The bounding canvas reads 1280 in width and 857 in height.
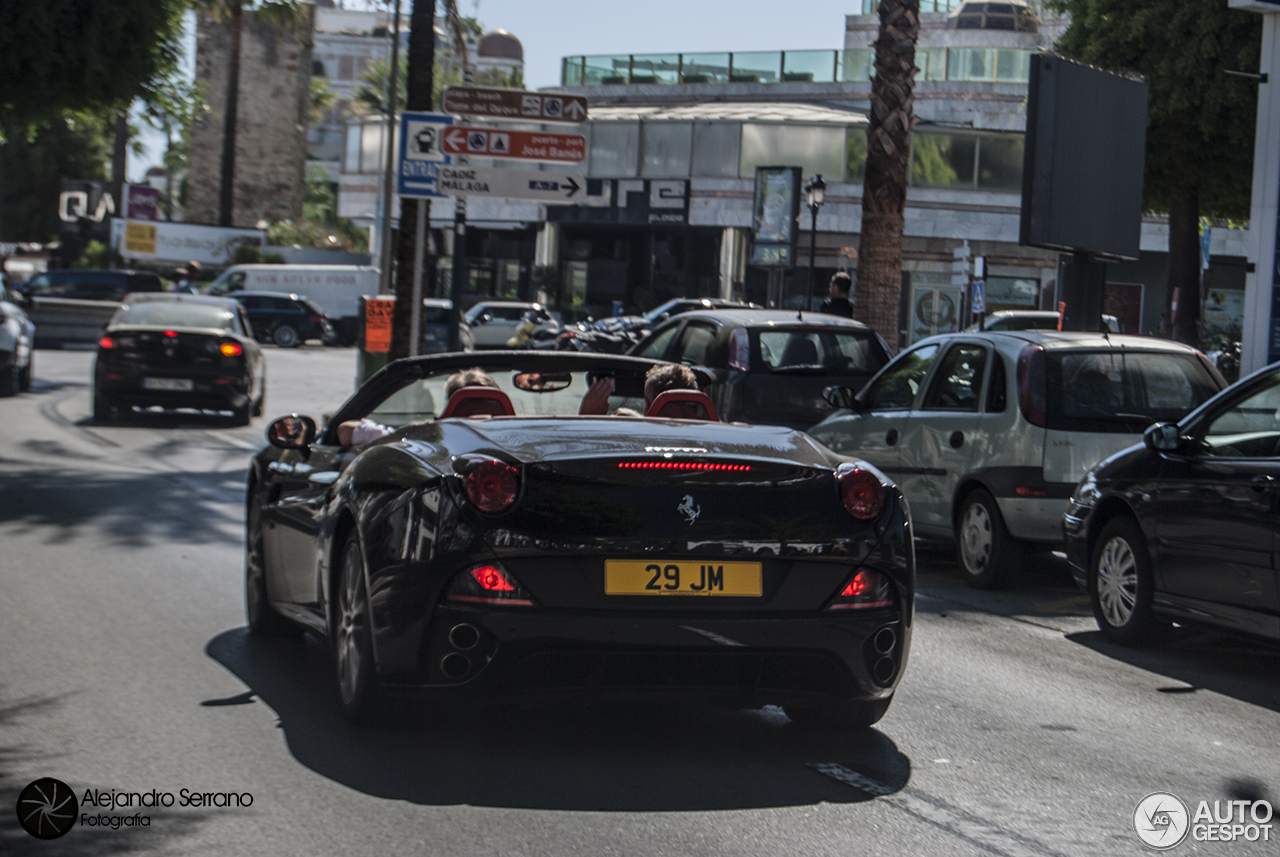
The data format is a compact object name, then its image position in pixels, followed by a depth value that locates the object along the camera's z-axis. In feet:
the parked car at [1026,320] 94.17
